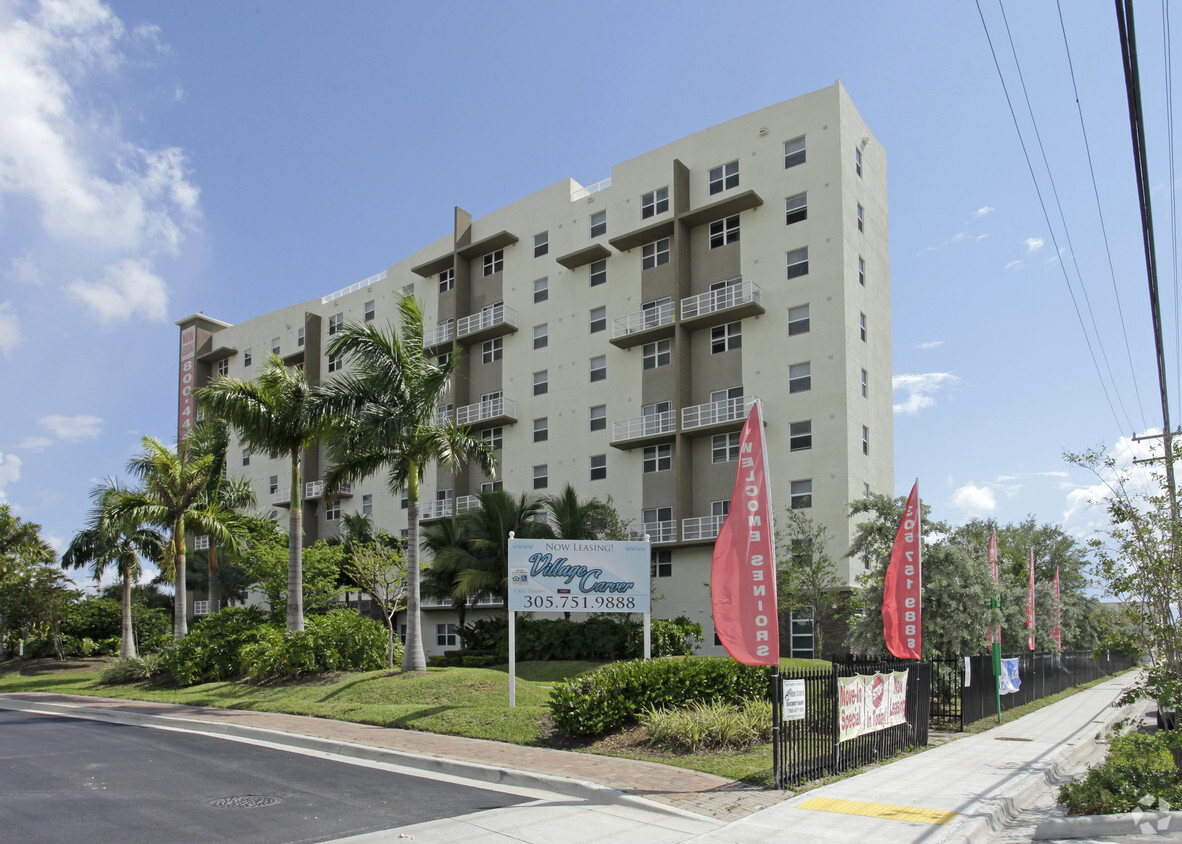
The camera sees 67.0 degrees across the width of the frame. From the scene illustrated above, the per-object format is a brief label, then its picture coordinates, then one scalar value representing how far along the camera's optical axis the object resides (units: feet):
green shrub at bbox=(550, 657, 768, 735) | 46.29
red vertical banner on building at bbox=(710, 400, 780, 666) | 37.58
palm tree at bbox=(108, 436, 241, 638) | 100.37
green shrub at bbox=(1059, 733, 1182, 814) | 31.48
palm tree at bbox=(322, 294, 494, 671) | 74.95
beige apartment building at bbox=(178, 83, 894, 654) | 118.01
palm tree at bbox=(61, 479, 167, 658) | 104.47
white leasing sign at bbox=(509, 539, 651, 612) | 59.98
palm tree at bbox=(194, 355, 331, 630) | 76.89
